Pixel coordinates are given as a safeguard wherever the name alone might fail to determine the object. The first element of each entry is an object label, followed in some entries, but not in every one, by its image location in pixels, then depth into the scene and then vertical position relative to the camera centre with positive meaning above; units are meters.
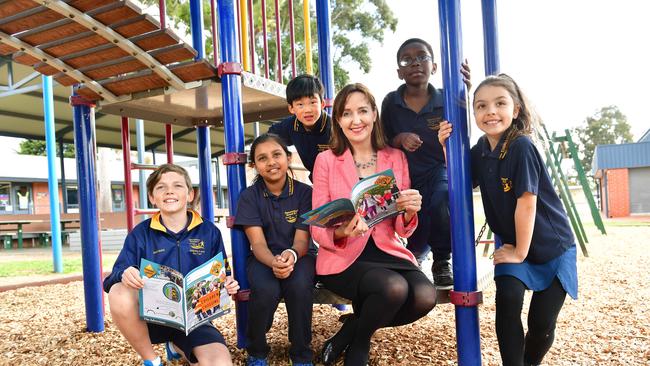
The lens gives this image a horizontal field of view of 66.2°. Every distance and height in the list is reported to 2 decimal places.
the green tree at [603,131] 50.59 +3.68
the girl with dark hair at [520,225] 2.04 -0.23
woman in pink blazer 2.20 -0.31
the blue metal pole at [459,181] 2.16 -0.03
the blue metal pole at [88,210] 3.51 -0.10
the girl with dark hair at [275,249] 2.36 -0.33
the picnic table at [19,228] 13.63 -0.79
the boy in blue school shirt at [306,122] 2.87 +0.38
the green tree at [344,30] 18.28 +5.80
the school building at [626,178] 23.92 -0.63
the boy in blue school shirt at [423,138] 2.66 +0.22
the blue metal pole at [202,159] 3.58 +0.23
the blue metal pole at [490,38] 2.75 +0.75
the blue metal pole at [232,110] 2.79 +0.44
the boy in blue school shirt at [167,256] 2.27 -0.32
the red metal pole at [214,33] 3.35 +1.08
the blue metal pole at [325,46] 4.03 +1.11
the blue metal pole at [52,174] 6.87 +0.33
